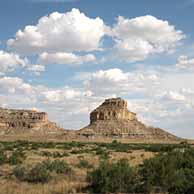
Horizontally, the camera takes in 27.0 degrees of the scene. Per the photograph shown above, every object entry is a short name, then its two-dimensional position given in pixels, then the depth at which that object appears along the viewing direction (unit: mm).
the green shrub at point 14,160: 25330
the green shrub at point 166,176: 14453
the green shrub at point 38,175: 17562
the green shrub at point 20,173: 18375
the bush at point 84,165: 23903
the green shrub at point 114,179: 14891
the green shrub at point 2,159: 25462
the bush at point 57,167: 19750
